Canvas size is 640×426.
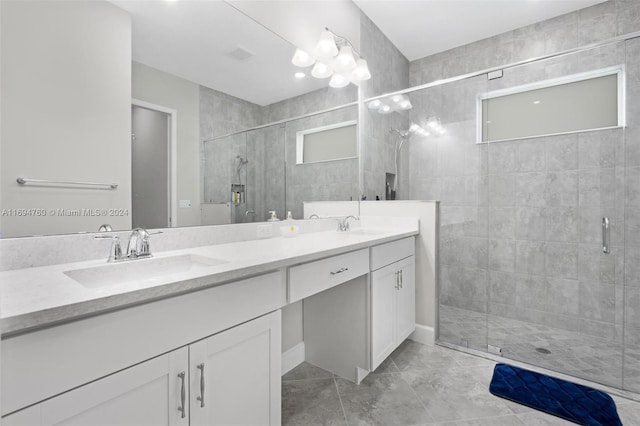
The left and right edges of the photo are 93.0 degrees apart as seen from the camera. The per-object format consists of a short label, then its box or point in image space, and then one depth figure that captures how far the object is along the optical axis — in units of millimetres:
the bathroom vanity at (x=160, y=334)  596
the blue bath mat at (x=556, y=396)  1461
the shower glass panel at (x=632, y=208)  1853
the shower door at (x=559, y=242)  1971
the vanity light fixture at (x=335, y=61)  2152
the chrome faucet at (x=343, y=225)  2323
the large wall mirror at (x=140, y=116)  956
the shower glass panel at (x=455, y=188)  2322
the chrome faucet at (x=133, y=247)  1062
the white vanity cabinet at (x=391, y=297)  1729
